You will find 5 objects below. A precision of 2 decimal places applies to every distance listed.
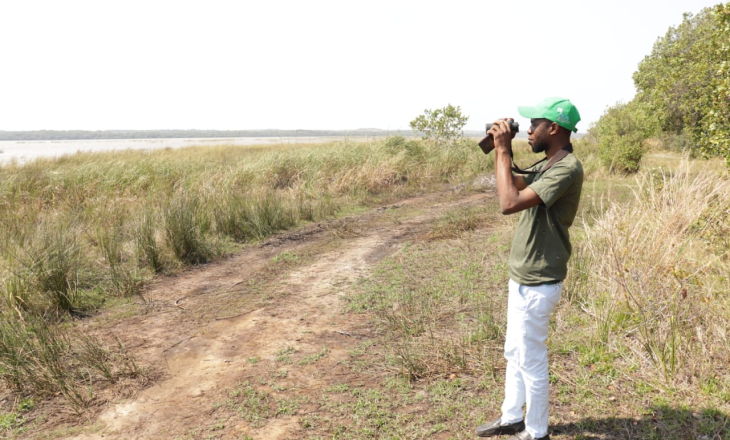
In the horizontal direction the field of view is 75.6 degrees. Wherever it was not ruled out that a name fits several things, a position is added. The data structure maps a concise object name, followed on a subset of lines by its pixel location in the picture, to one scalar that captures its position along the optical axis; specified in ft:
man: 7.66
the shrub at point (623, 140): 48.65
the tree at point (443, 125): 65.16
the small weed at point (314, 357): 12.82
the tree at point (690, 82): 20.90
